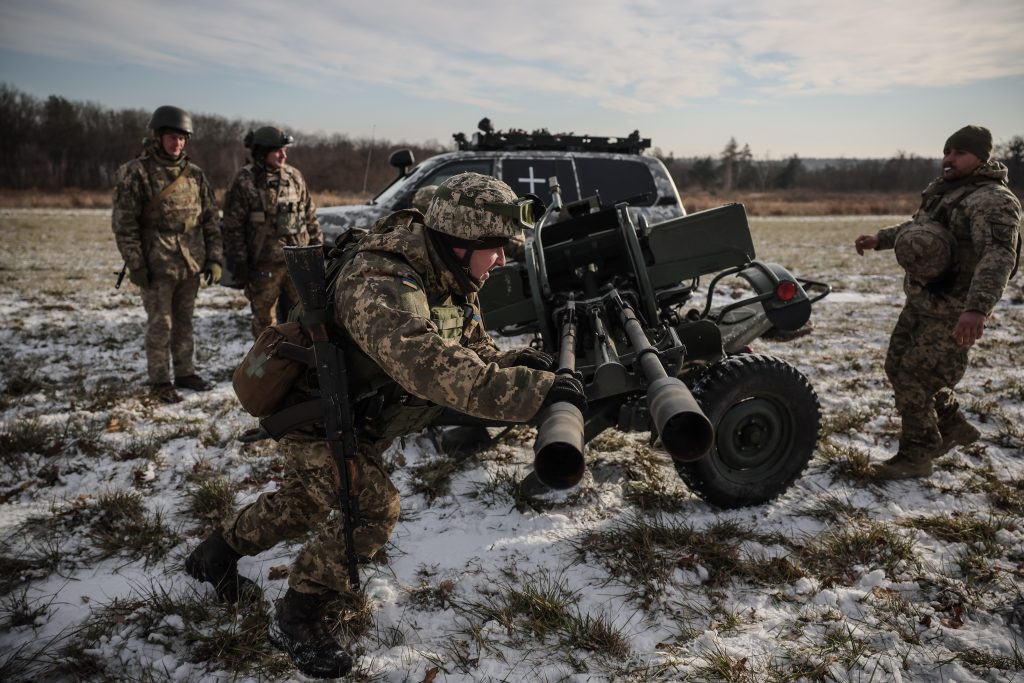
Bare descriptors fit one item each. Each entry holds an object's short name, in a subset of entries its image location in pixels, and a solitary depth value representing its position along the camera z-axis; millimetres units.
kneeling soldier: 1917
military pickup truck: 6137
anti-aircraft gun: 3164
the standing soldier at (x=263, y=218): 5430
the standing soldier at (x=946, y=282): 3125
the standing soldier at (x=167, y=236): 4730
